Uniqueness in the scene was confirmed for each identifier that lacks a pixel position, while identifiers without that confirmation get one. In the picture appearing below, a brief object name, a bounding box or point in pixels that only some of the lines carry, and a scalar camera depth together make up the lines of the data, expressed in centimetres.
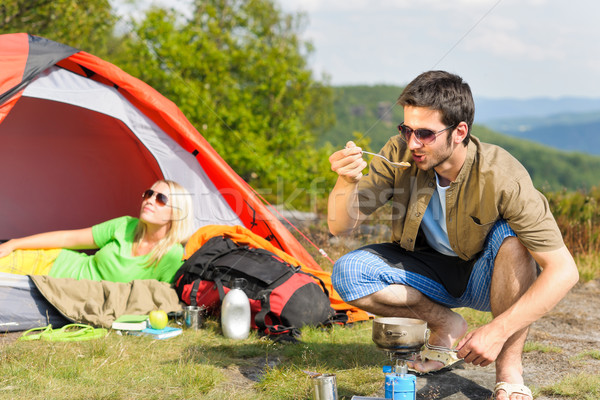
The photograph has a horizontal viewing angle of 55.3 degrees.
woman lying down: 332
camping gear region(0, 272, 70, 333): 294
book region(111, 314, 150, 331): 291
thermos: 291
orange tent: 337
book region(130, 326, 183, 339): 287
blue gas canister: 177
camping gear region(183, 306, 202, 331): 305
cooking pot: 194
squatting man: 186
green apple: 290
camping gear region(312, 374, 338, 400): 187
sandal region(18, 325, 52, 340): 277
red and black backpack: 294
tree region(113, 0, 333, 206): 806
